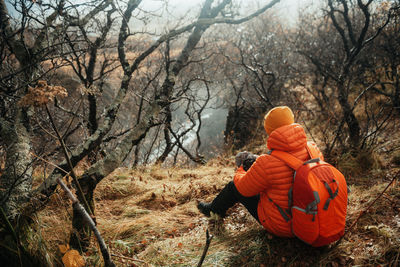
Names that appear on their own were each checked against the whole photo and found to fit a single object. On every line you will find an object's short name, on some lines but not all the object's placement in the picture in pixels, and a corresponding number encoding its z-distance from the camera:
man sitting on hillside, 1.85
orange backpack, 1.68
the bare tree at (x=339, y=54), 4.05
